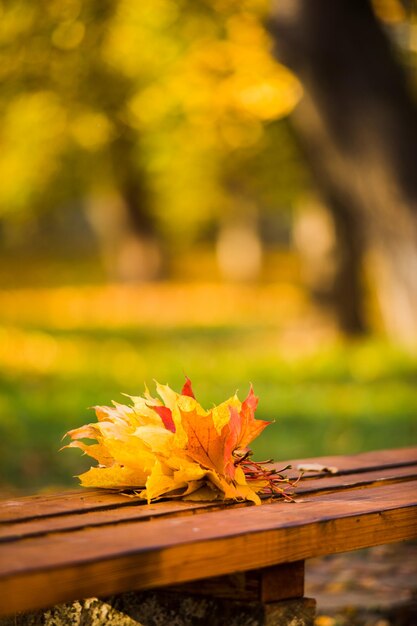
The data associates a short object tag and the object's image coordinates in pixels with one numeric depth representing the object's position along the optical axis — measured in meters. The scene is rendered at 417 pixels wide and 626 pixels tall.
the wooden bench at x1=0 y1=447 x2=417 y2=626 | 3.04
